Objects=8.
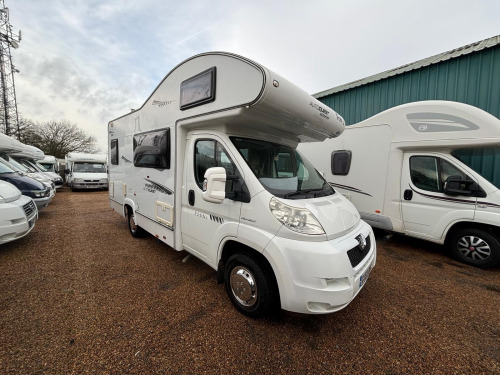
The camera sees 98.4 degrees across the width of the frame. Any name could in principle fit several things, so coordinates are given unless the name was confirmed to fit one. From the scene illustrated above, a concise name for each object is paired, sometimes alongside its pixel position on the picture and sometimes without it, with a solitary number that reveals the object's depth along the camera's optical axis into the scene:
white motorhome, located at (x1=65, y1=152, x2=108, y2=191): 12.47
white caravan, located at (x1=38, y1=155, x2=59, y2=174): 16.30
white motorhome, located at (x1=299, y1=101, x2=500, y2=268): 3.72
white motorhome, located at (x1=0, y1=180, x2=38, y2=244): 3.60
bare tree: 23.56
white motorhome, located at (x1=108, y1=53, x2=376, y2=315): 1.95
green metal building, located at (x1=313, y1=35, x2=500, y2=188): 5.16
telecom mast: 19.09
